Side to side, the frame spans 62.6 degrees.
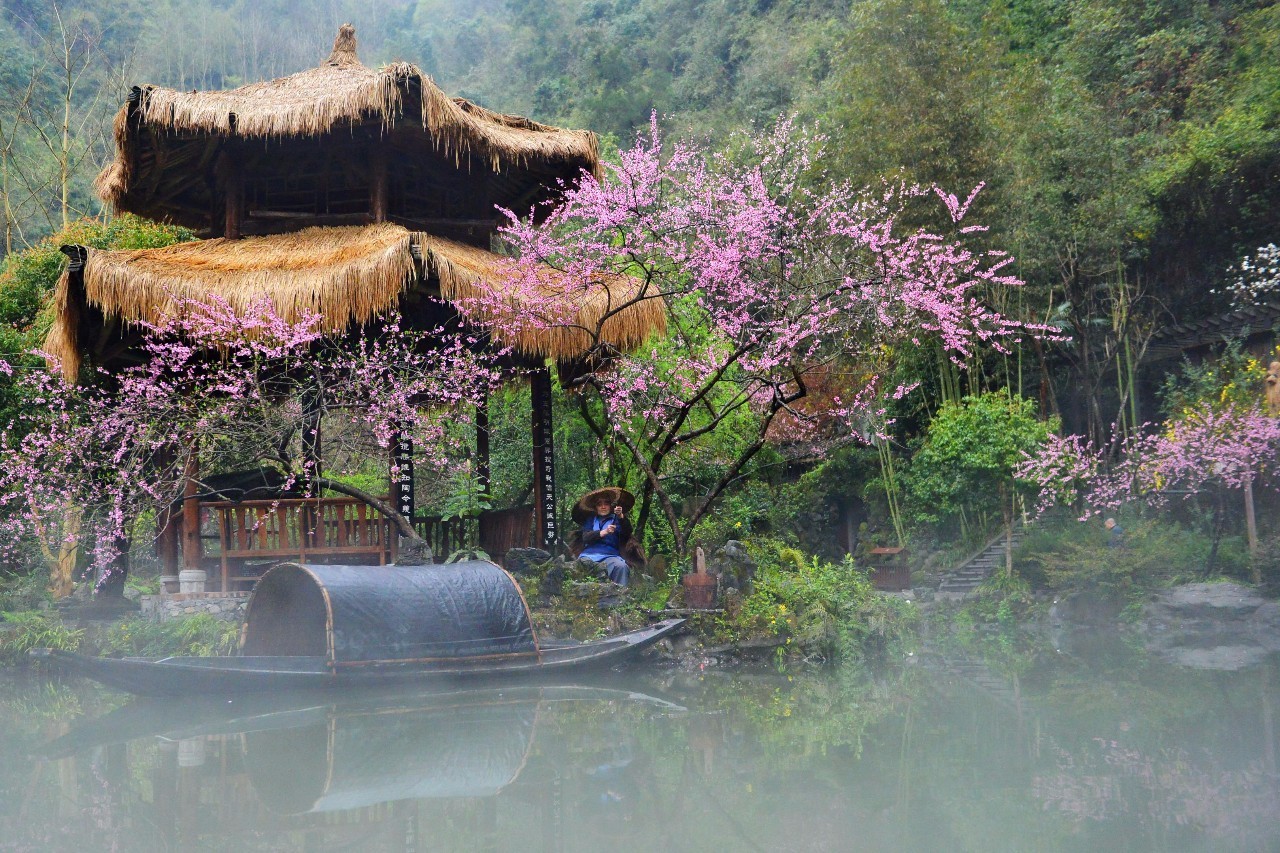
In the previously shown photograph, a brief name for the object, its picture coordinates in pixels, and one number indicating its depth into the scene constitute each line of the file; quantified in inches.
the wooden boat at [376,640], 262.2
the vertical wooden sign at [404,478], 358.3
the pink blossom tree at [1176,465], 420.5
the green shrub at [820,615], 343.0
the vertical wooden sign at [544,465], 395.2
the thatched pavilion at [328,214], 336.5
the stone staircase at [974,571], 516.1
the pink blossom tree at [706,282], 359.6
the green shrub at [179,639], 321.4
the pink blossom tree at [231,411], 335.6
